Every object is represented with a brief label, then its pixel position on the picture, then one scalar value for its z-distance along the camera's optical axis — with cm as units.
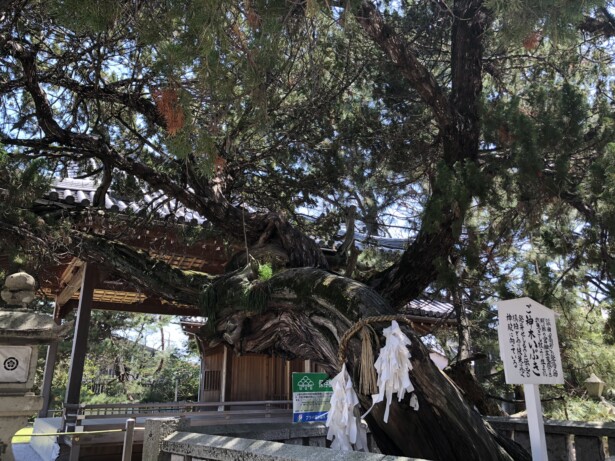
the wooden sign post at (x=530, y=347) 350
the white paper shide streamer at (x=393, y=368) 322
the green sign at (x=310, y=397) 533
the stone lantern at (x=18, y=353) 433
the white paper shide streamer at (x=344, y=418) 343
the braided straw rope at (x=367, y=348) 344
